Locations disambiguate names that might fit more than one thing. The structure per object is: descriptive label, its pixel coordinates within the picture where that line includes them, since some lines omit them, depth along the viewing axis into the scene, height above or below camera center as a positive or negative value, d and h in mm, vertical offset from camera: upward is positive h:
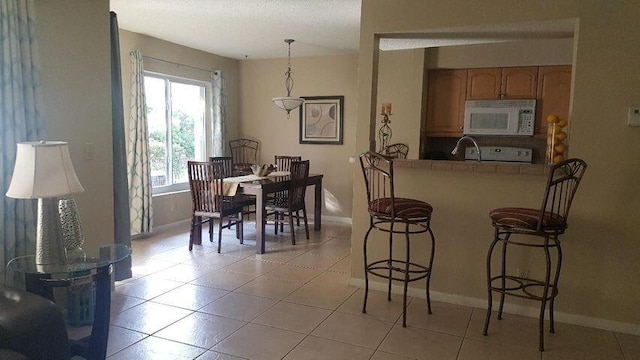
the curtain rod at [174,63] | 5346 +996
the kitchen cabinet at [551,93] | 4953 +592
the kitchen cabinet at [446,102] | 5445 +517
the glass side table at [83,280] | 2242 -751
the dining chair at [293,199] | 5145 -740
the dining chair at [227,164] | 5846 -358
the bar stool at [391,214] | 2971 -500
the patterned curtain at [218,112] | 6480 +400
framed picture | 6371 +305
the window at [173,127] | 5617 +150
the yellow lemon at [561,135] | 2959 +65
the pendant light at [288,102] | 5375 +470
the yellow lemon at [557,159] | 2982 -99
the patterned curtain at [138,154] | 5043 -205
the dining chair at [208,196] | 4672 -636
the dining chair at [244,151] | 6984 -190
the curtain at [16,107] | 2564 +169
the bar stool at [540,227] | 2632 -513
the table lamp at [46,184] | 2234 -256
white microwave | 5059 +316
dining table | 4691 -549
